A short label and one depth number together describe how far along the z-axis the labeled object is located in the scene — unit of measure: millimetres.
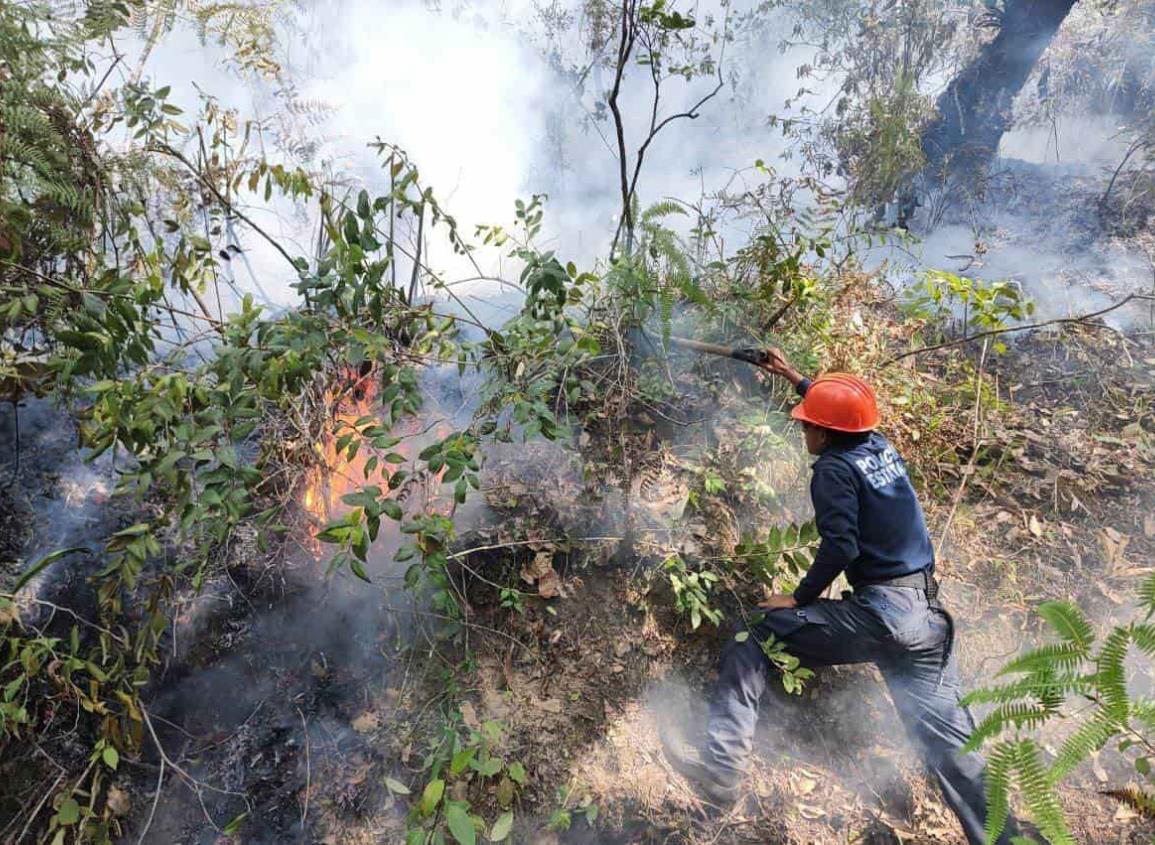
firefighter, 2746
